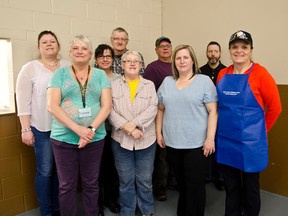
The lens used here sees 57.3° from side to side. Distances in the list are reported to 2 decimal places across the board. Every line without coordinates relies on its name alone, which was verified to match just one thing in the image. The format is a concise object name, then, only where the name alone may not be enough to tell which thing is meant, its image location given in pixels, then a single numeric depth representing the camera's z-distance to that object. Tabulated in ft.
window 7.70
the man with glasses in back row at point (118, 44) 8.38
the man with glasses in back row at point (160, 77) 8.68
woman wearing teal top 6.11
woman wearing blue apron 6.15
